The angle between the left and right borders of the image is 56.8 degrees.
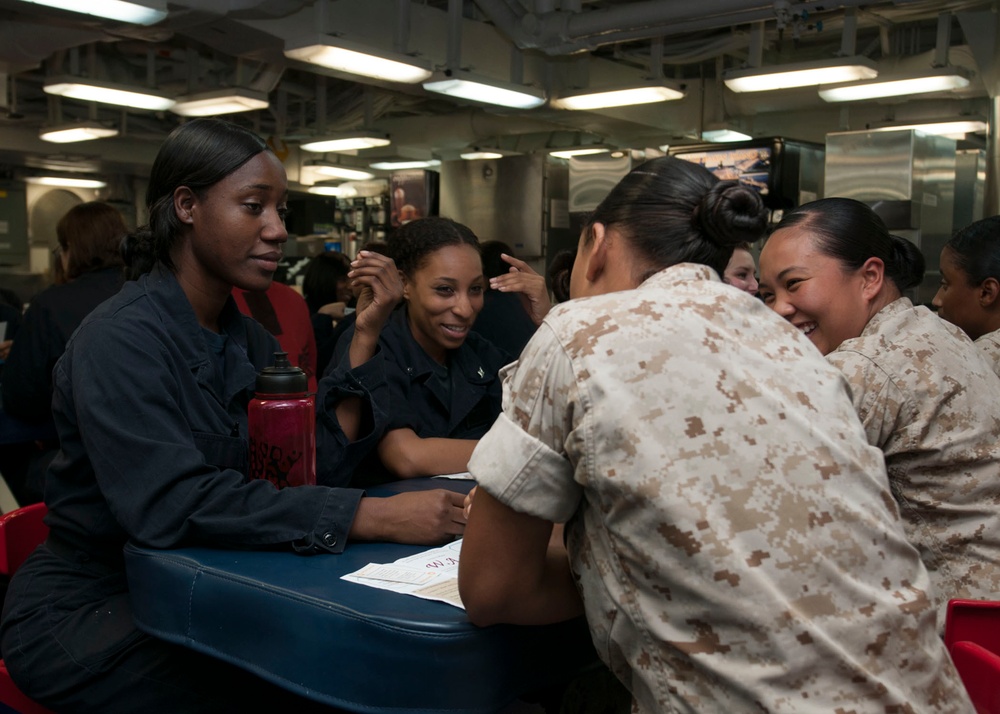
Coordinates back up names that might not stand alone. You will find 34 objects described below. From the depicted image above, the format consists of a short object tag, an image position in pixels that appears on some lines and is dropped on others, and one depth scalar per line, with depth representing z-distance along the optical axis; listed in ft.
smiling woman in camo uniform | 6.27
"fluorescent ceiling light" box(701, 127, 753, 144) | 31.14
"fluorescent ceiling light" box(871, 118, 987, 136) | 25.75
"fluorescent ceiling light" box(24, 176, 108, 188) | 42.67
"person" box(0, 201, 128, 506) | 12.34
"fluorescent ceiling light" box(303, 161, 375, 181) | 39.11
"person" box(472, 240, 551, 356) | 13.43
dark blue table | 4.29
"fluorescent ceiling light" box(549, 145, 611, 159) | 33.36
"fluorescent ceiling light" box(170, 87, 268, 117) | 25.08
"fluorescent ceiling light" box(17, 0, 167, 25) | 16.19
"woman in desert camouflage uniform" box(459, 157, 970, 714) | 3.79
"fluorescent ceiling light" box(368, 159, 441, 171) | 41.24
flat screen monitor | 21.11
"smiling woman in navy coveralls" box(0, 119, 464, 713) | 5.34
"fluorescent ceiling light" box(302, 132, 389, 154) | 30.60
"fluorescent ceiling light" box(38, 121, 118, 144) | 30.94
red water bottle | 5.91
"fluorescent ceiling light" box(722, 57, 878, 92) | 20.35
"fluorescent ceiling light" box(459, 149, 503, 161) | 35.03
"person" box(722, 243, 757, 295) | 12.05
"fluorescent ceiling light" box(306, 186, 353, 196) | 45.03
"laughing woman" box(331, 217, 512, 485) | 9.23
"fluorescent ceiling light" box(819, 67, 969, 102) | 21.29
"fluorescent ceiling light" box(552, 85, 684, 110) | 23.70
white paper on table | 4.70
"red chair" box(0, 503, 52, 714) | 6.91
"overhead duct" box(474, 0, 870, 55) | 18.81
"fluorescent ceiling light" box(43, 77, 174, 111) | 23.82
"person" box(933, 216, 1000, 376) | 11.20
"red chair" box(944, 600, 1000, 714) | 5.23
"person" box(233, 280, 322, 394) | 13.55
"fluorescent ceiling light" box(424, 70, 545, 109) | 21.85
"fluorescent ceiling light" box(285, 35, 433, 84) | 18.88
